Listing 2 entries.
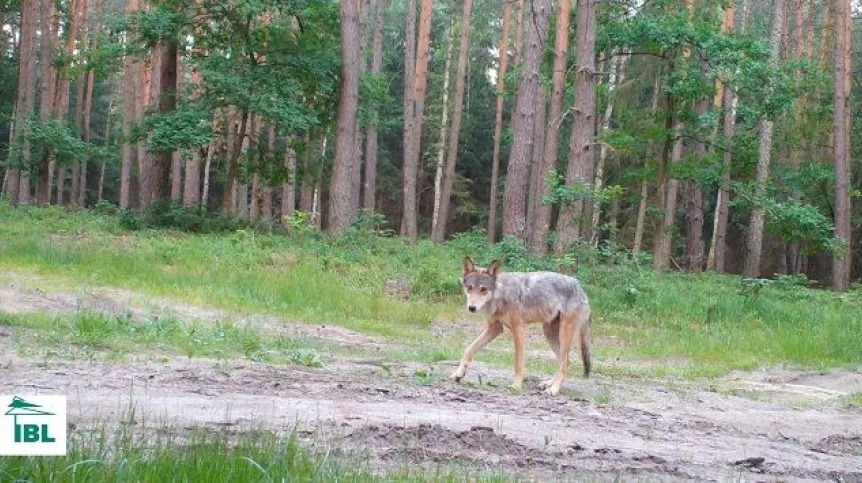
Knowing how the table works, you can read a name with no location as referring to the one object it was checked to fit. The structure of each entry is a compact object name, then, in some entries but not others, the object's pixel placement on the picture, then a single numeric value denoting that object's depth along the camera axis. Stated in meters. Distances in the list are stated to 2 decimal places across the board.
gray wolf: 10.63
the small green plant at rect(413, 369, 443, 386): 10.31
